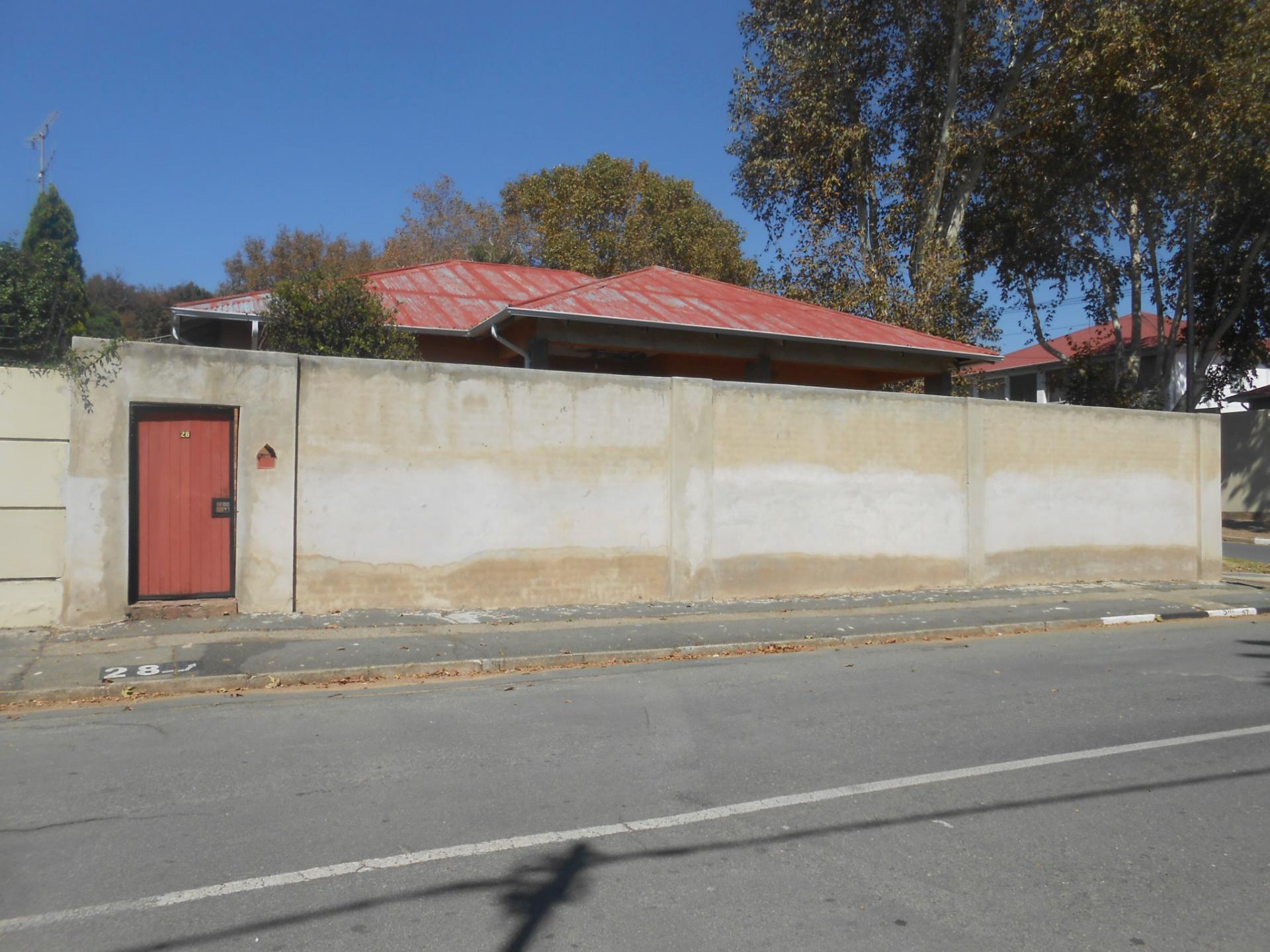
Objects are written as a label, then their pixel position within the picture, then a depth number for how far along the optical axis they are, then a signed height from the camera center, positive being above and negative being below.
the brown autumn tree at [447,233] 37.53 +10.01
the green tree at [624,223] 32.81 +9.23
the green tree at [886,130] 23.48 +9.12
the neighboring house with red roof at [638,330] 14.78 +2.58
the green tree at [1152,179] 21.17 +8.21
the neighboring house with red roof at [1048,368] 37.31 +5.73
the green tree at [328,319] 12.95 +2.27
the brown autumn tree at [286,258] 38.78 +9.31
